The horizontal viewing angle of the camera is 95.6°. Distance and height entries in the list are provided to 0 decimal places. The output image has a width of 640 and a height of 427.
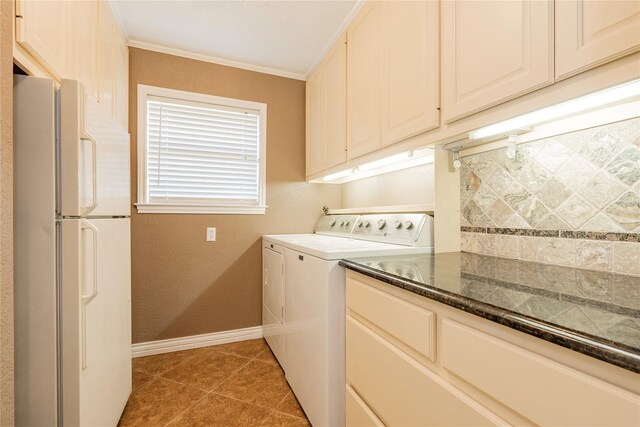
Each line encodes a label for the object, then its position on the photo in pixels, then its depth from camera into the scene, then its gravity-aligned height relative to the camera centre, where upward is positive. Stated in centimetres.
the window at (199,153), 234 +50
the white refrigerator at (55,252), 99 -15
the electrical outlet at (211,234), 249 -20
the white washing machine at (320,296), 134 -47
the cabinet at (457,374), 51 -38
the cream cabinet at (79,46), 99 +76
